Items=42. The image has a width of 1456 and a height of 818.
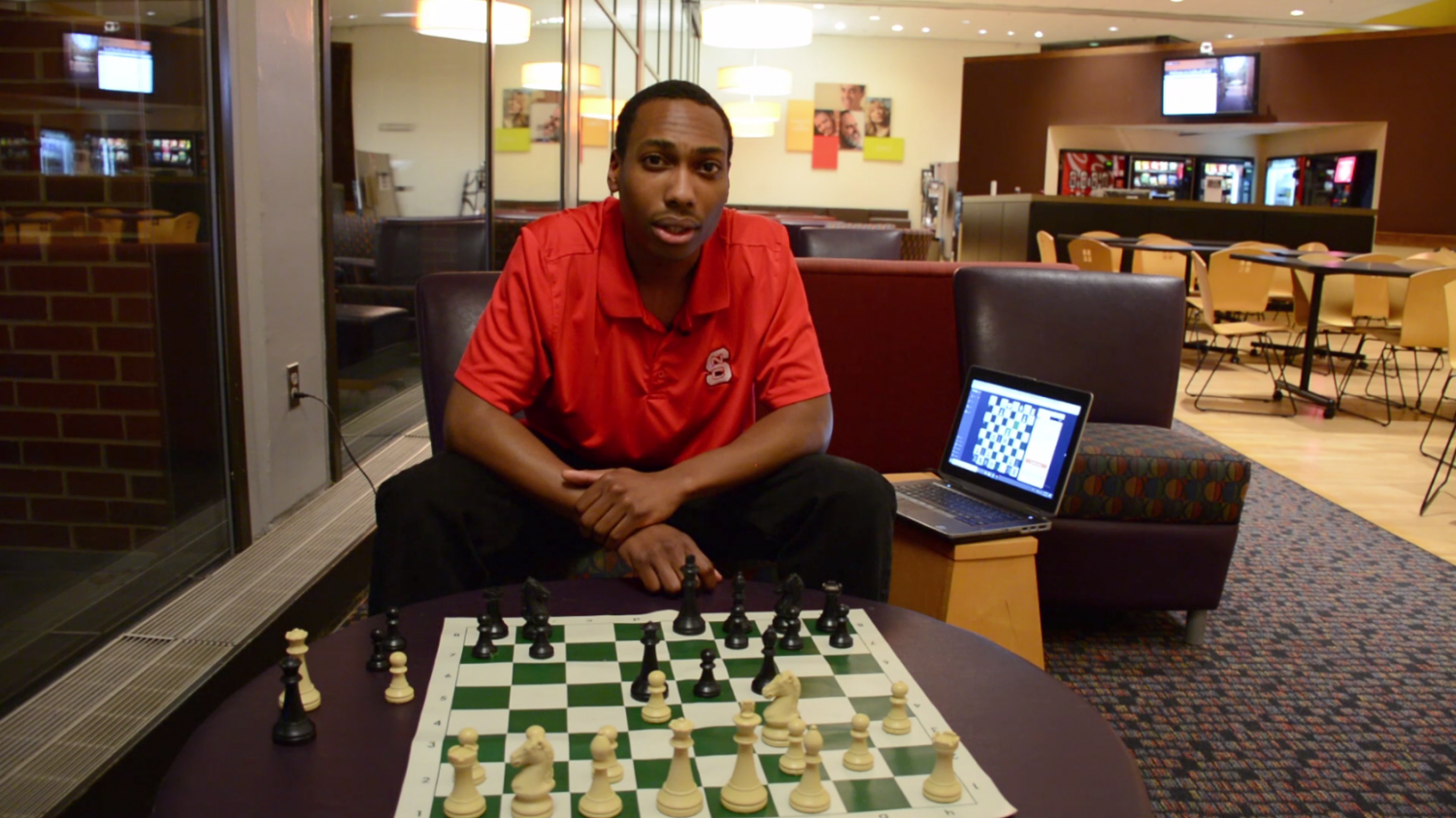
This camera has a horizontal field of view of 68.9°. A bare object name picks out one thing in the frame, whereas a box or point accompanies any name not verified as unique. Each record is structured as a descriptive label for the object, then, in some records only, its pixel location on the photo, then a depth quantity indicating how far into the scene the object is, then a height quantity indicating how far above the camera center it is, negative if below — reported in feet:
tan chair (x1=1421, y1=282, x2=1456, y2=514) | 13.38 -0.85
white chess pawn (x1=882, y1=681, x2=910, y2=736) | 3.39 -1.52
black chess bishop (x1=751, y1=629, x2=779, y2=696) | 3.67 -1.51
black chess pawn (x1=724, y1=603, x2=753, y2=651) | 4.06 -1.52
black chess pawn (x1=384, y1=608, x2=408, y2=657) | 3.79 -1.47
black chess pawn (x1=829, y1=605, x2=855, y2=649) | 4.10 -1.54
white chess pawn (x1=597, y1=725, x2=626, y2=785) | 2.95 -1.49
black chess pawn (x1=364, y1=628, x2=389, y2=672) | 3.75 -1.52
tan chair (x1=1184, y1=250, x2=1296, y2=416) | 23.62 -0.87
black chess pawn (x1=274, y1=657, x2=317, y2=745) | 3.17 -1.48
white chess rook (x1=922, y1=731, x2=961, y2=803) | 2.99 -1.51
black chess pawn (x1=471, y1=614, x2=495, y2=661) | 3.87 -1.51
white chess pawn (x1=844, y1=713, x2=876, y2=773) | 3.15 -1.51
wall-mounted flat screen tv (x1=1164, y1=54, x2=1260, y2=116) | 38.96 +5.89
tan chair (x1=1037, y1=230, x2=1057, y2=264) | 28.02 -0.11
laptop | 7.13 -1.58
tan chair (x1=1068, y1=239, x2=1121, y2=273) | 24.89 -0.29
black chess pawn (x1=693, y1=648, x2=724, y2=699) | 3.61 -1.52
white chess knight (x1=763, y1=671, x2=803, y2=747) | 3.30 -1.49
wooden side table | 6.93 -2.28
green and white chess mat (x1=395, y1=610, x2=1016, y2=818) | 2.97 -1.56
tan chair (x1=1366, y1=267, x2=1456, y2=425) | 16.76 -0.99
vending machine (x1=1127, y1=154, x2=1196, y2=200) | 43.32 +2.84
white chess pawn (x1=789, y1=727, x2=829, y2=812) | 2.91 -1.51
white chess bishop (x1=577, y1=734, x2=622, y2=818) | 2.82 -1.49
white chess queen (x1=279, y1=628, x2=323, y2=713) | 3.42 -1.49
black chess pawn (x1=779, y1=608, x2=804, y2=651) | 4.02 -1.52
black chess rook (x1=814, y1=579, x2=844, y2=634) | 4.22 -1.48
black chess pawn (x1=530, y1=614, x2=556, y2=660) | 3.88 -1.50
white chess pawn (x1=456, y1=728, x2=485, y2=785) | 2.93 -1.41
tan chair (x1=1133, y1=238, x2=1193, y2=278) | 26.50 -0.45
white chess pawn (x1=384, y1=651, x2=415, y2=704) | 3.50 -1.51
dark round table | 2.92 -1.56
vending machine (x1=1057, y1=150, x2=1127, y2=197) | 43.06 +2.86
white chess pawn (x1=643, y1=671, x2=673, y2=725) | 3.40 -1.50
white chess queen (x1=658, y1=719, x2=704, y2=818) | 2.86 -1.50
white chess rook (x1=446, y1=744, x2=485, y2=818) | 2.80 -1.49
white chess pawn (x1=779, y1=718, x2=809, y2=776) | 3.12 -1.52
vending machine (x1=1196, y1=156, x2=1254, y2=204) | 43.73 +2.95
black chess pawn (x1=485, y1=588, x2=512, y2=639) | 3.99 -1.46
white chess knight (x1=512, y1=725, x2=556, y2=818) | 2.80 -1.45
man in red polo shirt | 5.19 -0.98
